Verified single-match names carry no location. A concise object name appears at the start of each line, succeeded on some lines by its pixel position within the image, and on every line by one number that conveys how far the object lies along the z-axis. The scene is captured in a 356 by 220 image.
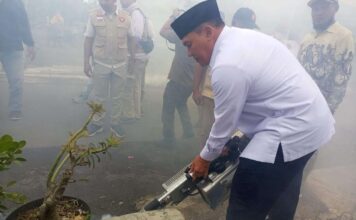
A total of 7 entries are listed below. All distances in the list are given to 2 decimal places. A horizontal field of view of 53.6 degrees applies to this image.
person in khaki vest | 5.22
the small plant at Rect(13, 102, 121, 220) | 1.79
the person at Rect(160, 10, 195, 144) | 5.22
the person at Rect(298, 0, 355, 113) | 4.12
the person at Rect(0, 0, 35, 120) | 5.42
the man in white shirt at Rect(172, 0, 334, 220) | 2.19
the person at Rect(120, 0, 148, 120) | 5.96
